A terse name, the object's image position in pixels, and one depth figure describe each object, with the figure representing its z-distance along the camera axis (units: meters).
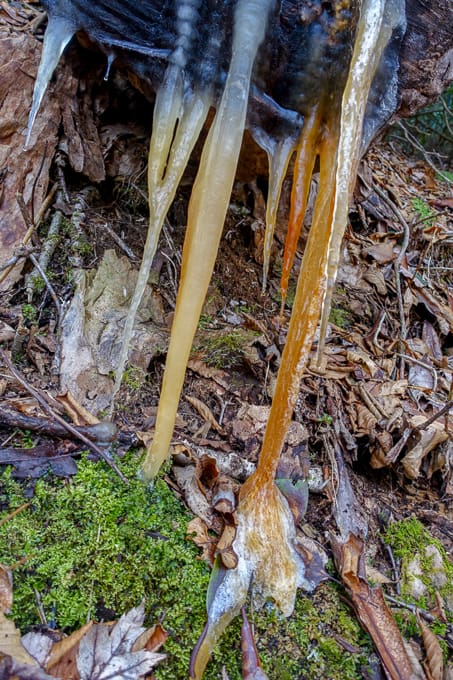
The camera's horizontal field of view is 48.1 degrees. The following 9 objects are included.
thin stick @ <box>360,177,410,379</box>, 1.10
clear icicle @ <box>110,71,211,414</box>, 0.62
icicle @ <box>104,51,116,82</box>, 0.78
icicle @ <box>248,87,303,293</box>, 0.73
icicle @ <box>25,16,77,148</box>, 0.69
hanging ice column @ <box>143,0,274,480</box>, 0.59
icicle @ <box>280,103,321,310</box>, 0.71
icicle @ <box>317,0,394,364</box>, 0.53
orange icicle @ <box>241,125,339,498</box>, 0.57
